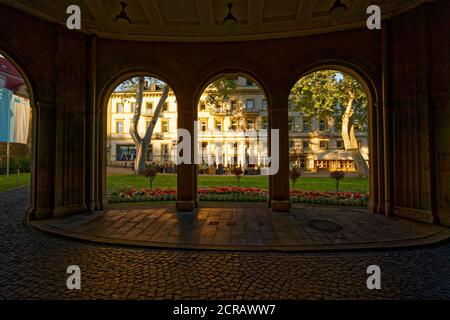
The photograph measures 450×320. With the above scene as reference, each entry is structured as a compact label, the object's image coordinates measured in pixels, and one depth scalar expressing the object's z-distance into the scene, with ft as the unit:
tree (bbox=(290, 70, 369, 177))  63.93
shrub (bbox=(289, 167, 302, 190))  33.76
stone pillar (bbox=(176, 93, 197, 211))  24.70
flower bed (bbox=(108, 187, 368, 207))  29.37
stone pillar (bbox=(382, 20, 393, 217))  22.08
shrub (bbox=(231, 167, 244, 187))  39.45
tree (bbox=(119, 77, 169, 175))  69.94
